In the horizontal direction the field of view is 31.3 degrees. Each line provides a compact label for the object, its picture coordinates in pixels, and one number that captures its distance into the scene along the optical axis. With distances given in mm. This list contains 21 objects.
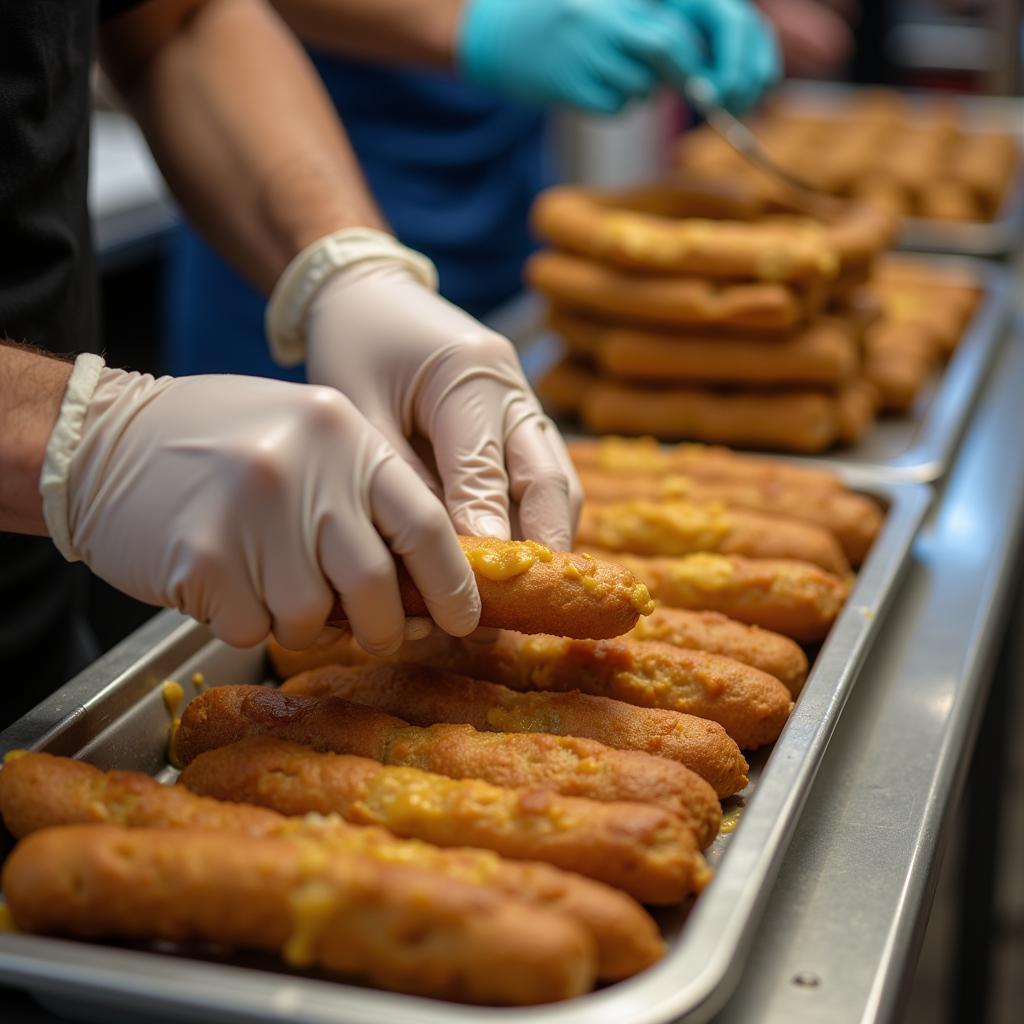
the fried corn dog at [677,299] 1040
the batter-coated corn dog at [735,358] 1061
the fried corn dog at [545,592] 659
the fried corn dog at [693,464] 921
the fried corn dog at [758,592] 789
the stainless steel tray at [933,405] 1023
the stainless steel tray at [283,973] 520
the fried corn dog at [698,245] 1044
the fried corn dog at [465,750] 625
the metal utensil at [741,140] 1241
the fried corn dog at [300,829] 564
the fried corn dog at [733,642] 746
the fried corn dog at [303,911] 534
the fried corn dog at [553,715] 665
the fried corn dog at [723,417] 1053
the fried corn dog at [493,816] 596
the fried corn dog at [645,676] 708
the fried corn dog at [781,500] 884
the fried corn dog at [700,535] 838
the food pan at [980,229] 1601
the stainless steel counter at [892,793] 592
